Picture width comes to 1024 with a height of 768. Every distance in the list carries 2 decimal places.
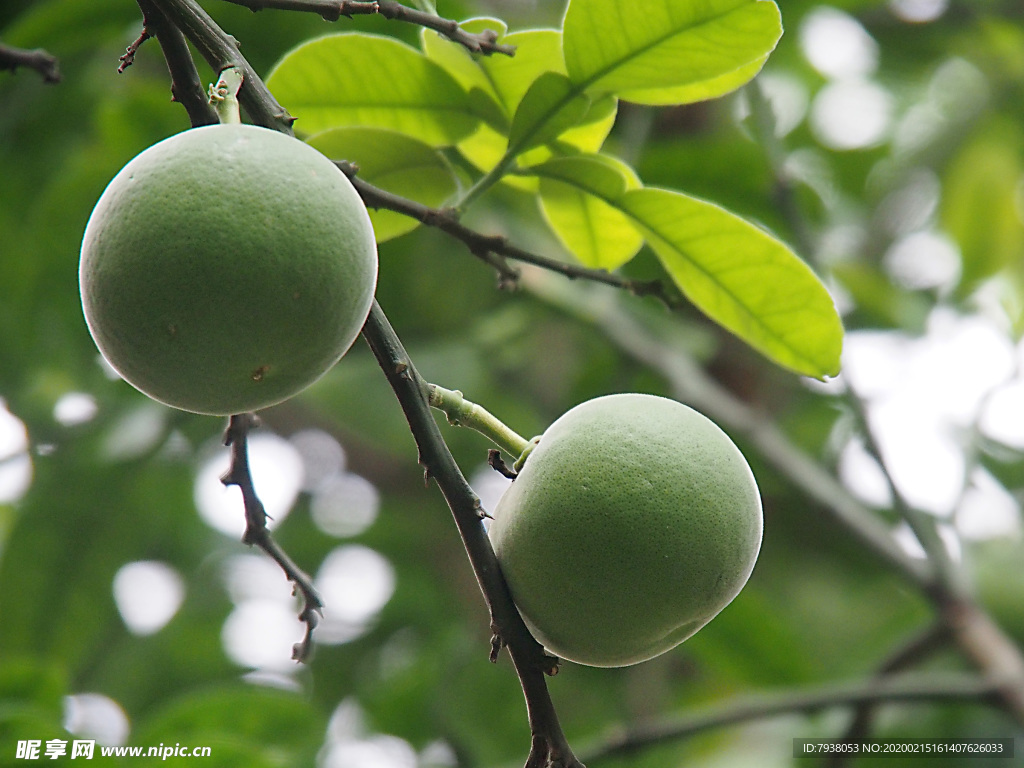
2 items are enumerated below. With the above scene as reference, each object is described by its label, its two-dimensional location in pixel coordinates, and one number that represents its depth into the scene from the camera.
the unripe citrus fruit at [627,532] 1.73
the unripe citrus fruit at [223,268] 1.68
